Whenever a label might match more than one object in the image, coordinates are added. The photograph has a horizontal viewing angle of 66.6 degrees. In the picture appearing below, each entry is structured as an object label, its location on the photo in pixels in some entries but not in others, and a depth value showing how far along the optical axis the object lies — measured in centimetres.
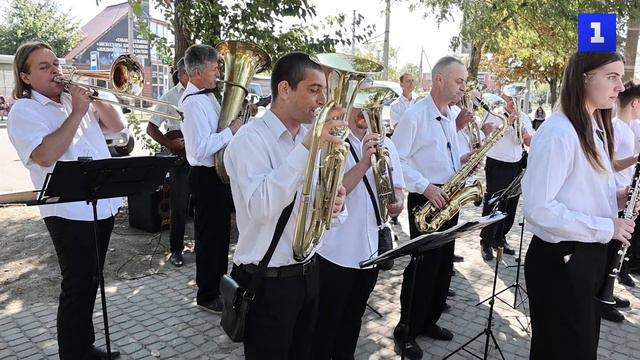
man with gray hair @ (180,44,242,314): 443
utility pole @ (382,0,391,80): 1823
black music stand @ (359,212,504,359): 250
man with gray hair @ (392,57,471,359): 399
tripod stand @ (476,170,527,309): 413
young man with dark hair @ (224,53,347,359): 228
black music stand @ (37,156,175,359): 277
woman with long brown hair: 260
